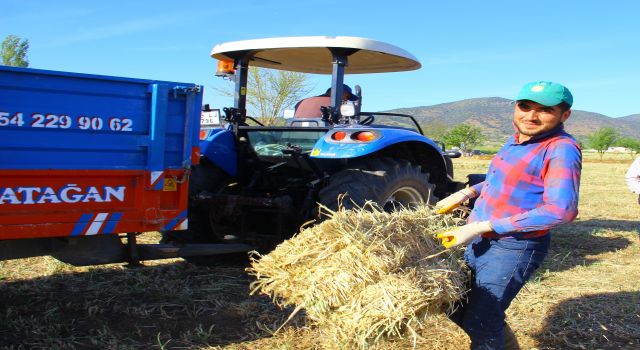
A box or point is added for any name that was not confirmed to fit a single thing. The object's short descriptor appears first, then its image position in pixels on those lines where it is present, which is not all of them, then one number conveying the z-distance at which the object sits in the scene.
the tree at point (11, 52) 37.41
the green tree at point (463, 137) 86.88
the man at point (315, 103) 5.25
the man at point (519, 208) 2.44
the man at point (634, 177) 6.82
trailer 2.93
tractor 4.43
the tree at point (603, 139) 86.88
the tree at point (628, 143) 85.62
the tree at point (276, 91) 21.98
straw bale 2.38
